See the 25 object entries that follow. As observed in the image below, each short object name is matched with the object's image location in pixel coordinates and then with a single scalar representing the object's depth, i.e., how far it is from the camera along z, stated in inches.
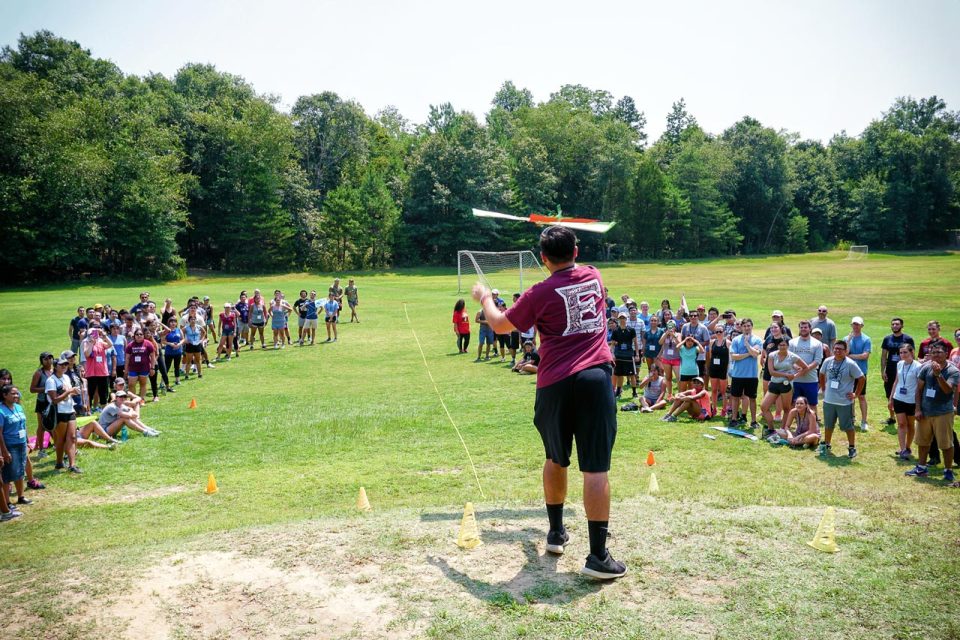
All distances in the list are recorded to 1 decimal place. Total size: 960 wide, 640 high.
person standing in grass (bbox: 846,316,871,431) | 534.6
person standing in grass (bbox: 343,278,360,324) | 1254.9
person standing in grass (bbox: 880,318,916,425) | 526.9
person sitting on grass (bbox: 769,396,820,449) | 468.8
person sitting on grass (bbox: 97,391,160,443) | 537.6
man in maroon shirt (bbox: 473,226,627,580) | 190.4
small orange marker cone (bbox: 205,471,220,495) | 383.9
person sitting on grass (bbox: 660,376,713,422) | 557.9
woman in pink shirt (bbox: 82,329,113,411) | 618.2
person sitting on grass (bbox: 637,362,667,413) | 600.1
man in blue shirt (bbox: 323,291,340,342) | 1064.7
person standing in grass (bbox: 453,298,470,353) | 935.0
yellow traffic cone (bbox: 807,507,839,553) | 206.8
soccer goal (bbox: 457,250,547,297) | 1716.3
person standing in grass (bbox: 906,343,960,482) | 394.9
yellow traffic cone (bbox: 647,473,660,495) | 301.6
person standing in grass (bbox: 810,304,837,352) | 561.5
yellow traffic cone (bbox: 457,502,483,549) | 209.8
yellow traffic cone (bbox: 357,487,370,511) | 299.1
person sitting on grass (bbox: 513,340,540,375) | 631.7
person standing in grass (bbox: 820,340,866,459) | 452.4
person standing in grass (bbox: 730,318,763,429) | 533.3
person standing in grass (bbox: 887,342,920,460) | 433.4
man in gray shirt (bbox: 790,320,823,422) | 488.7
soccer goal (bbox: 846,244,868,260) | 3251.0
